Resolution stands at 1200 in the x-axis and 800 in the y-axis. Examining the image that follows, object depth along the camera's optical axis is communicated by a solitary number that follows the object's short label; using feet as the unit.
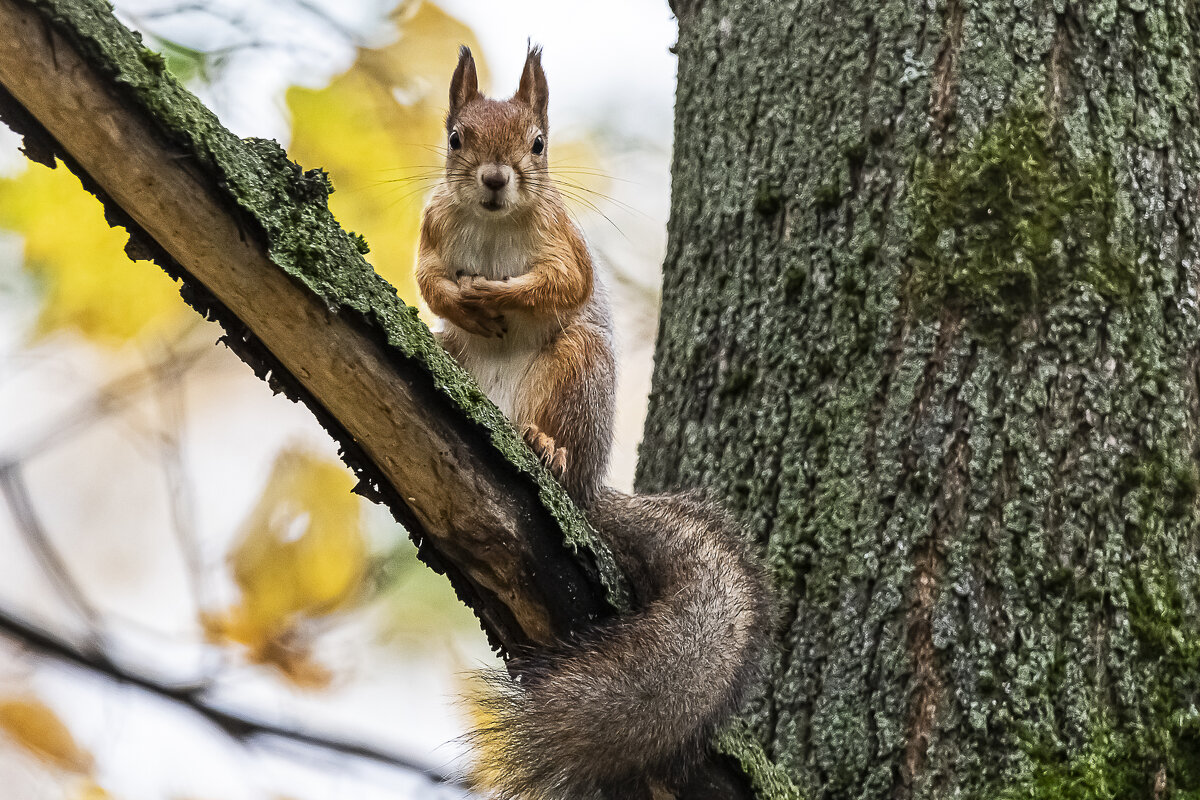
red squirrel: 20.89
